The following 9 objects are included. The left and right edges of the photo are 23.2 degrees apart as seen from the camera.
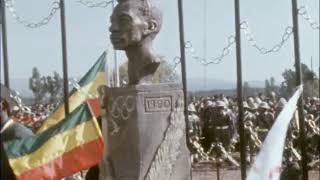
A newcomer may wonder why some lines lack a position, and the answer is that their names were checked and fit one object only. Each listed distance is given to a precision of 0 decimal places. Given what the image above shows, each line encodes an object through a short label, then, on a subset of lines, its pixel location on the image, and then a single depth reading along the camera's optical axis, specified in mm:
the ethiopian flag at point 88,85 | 8312
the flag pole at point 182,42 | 8413
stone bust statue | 7152
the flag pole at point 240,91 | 7828
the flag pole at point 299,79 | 7456
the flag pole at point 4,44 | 8852
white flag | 3488
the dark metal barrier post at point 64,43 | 8562
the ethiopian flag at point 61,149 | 5242
